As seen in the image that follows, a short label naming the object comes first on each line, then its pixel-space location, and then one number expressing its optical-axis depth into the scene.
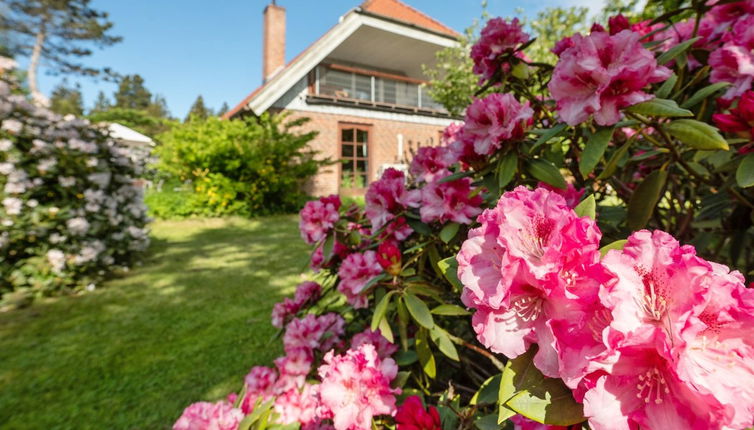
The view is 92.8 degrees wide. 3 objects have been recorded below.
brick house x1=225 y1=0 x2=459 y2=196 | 9.71
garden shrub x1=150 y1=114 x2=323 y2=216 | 7.96
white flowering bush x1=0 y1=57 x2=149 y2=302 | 3.03
